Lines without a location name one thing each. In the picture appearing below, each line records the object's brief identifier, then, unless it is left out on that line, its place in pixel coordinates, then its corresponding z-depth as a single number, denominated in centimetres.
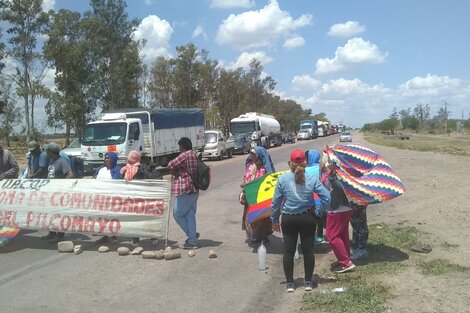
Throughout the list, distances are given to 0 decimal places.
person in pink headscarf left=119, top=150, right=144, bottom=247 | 842
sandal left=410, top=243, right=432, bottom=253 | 764
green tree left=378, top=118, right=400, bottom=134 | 13600
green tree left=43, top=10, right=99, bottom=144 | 3572
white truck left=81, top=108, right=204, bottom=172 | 2081
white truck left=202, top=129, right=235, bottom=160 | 3256
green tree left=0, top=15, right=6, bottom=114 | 3606
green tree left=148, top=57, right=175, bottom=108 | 4916
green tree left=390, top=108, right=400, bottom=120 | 16252
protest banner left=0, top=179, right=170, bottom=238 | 809
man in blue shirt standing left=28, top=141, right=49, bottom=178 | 908
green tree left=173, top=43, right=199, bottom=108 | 4728
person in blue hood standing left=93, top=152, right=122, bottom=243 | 866
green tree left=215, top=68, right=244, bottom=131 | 5922
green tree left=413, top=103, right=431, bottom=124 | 15588
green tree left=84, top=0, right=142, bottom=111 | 3950
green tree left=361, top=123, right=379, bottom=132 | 17444
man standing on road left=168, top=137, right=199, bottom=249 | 785
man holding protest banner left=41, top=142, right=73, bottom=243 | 890
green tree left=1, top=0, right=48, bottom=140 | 3664
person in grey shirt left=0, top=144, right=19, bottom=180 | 920
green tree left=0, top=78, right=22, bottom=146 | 5253
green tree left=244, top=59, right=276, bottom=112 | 7826
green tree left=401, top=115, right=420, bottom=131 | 13812
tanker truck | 4459
